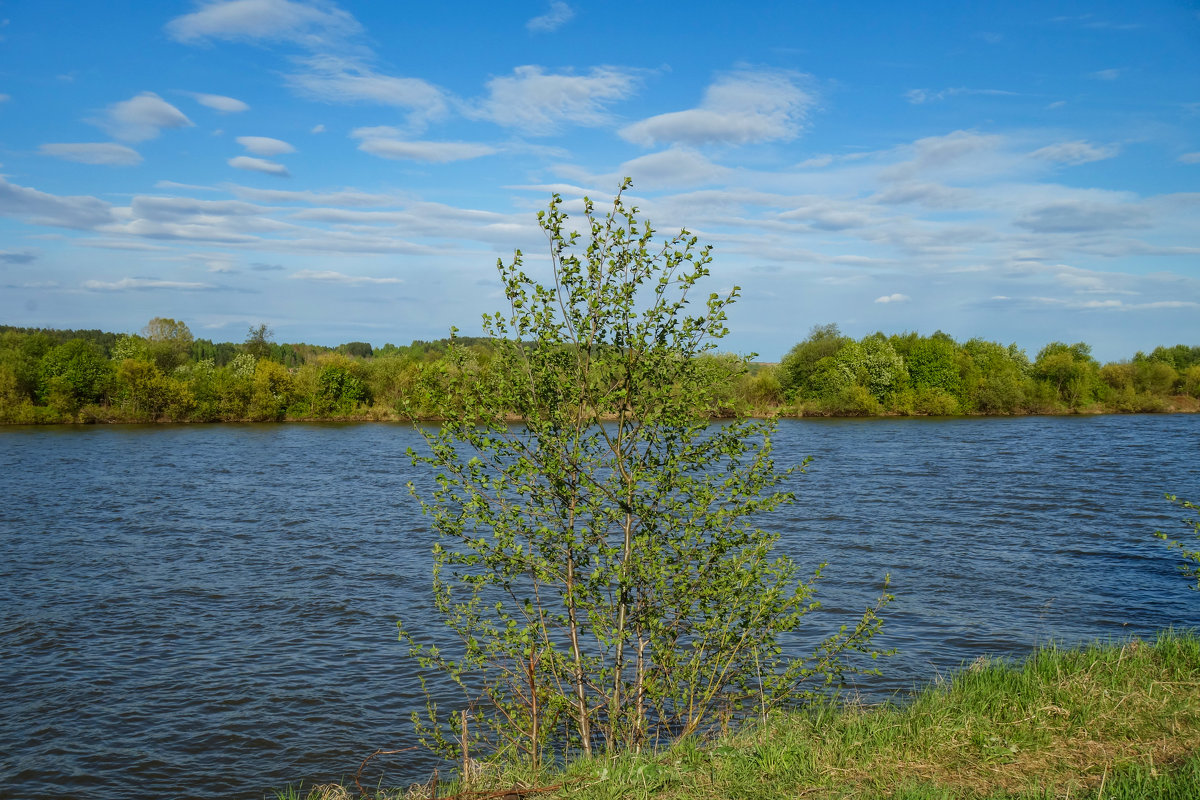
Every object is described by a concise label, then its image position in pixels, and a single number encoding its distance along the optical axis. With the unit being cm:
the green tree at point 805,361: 10500
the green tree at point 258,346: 11488
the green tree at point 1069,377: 10562
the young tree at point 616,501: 954
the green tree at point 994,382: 10200
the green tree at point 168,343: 10159
